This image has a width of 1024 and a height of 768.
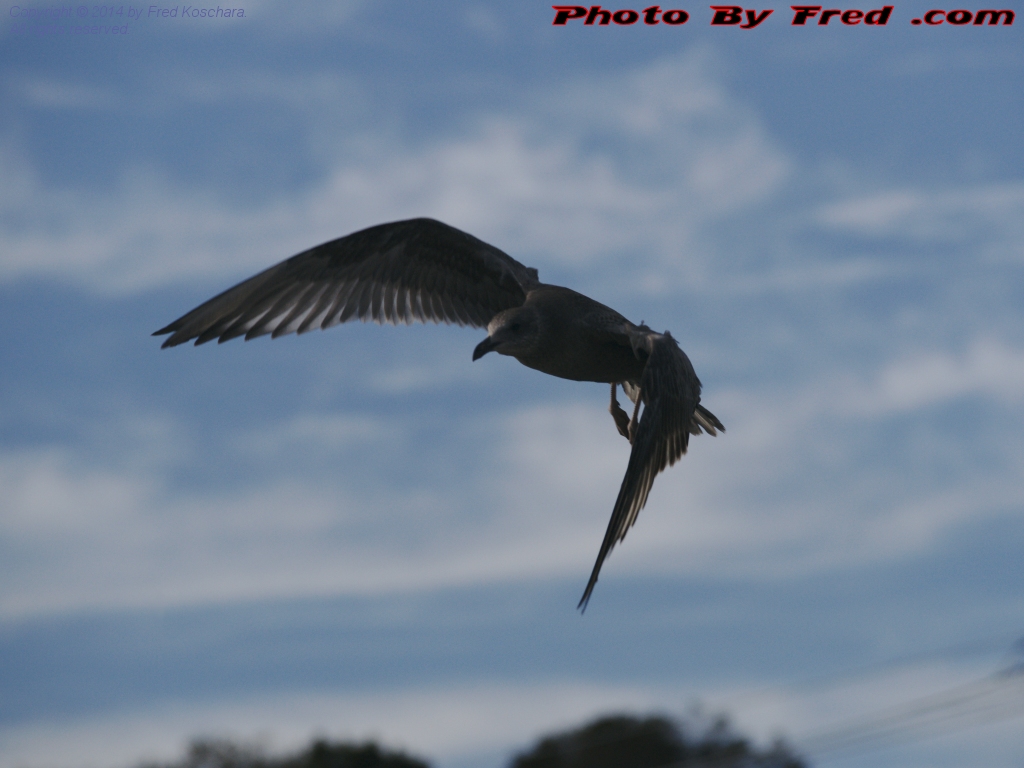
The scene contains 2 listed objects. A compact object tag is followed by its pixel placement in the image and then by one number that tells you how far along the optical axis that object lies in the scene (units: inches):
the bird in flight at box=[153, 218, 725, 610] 683.4
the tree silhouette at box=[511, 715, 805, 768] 1380.4
